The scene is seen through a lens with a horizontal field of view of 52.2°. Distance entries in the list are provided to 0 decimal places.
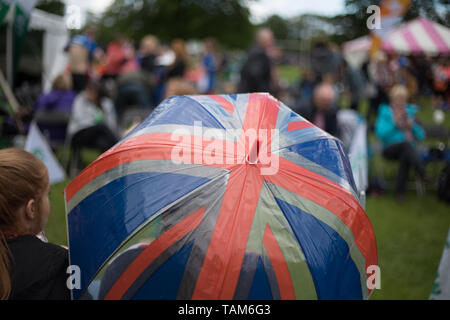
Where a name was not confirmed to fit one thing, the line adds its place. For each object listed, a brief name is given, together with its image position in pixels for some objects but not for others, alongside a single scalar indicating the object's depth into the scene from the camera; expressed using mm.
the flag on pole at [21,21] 3742
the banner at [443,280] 2812
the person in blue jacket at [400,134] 6590
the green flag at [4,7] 3422
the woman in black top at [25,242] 1713
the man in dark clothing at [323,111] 6501
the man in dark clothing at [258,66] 8289
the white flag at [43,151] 5730
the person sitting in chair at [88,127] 6859
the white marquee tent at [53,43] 10953
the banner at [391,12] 6137
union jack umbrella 1528
